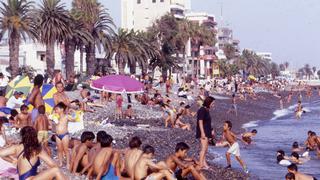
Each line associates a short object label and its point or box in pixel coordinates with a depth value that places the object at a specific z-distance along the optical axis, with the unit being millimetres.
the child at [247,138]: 22423
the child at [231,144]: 15159
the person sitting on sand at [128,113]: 25391
